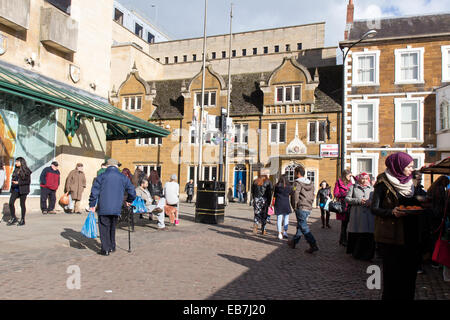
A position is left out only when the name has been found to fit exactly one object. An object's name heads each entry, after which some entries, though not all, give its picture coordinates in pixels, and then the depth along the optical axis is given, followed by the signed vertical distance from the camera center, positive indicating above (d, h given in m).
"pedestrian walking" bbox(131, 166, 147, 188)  15.38 -0.22
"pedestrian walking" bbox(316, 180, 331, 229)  14.04 -0.79
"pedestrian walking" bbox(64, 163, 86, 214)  15.28 -0.53
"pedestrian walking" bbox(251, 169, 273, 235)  11.54 -0.67
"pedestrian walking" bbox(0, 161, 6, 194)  11.57 -0.21
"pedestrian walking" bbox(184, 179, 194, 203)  28.38 -1.33
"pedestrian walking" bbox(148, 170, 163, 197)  15.16 -0.51
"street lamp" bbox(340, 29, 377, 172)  25.94 +2.83
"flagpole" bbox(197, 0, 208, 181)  19.52 +1.88
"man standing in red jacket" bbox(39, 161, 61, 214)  14.12 -0.58
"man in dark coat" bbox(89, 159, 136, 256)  7.86 -0.61
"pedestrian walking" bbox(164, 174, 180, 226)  12.17 -0.64
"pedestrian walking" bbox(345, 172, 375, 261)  8.27 -0.94
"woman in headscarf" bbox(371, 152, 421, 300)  4.01 -0.56
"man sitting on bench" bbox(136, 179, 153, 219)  11.45 -0.67
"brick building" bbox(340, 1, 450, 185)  25.41 +5.73
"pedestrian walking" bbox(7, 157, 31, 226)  10.80 -0.41
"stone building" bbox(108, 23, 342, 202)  28.47 +4.07
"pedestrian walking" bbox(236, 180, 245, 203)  29.47 -1.44
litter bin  14.19 -1.06
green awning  11.56 +2.26
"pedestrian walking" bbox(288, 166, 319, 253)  9.01 -0.68
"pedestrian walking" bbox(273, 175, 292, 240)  10.83 -0.76
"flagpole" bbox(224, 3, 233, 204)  26.88 +4.85
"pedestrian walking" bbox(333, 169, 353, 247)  9.61 -0.48
